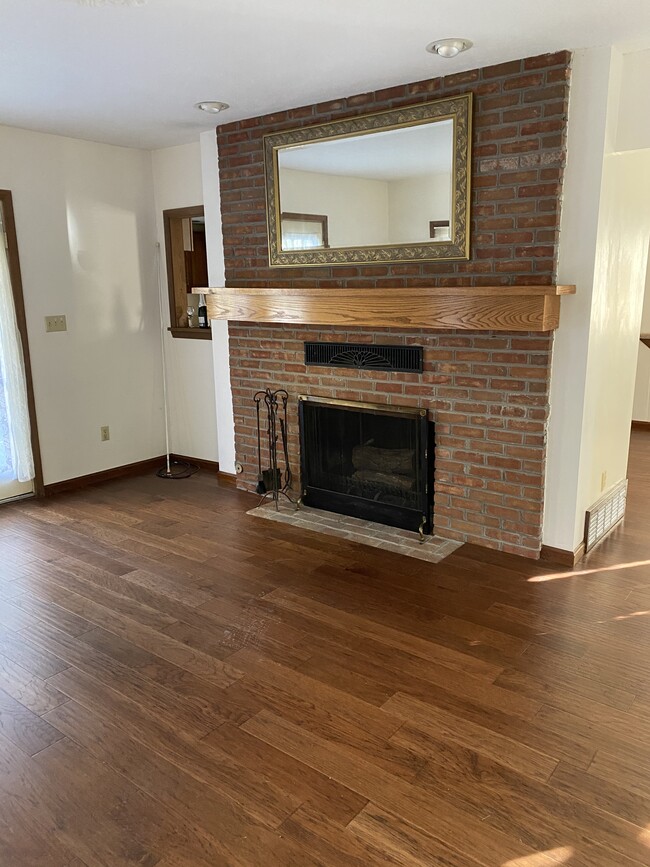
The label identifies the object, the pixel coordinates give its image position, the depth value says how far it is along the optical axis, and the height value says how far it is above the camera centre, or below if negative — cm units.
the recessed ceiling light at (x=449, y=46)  267 +93
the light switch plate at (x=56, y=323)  443 -27
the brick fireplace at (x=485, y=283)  297 -4
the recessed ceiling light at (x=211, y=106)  353 +93
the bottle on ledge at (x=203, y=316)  484 -26
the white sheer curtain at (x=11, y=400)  418 -75
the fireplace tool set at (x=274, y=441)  420 -102
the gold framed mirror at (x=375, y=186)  319 +48
